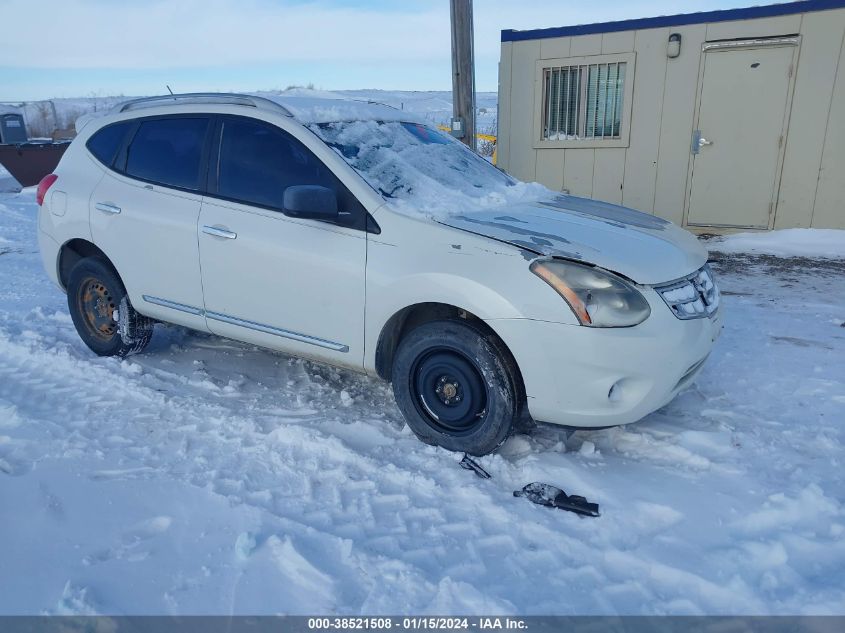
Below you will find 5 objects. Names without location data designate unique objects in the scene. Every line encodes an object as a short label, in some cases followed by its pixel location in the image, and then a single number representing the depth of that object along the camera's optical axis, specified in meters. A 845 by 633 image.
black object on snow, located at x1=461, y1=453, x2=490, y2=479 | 3.28
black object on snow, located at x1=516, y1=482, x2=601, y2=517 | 2.98
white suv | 3.09
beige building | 8.56
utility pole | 7.58
